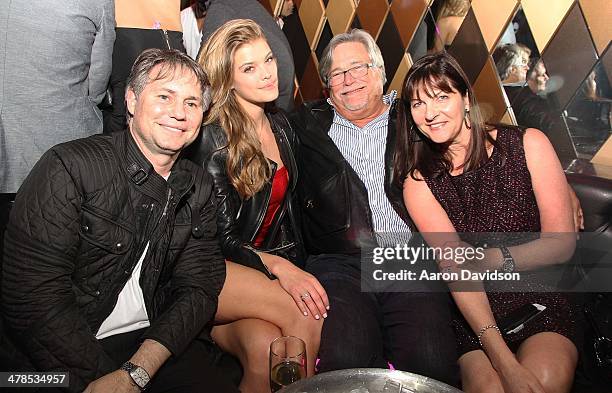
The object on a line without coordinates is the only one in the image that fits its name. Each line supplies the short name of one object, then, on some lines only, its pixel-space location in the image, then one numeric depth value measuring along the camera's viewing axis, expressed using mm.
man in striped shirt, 1834
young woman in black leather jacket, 1860
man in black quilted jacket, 1514
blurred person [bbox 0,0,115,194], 1763
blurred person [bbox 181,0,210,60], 2730
